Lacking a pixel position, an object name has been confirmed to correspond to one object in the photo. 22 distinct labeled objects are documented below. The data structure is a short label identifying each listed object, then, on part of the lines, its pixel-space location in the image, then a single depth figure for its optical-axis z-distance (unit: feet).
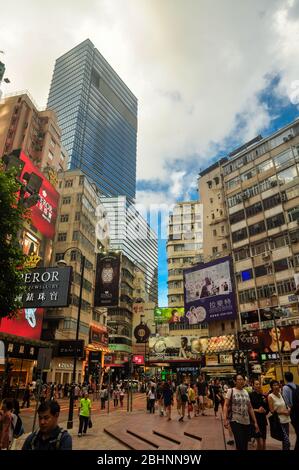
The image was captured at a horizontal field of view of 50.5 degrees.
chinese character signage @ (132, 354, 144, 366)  170.20
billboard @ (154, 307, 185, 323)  182.39
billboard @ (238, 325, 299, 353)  110.52
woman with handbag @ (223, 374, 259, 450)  20.84
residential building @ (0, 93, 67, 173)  192.03
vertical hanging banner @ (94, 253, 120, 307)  89.71
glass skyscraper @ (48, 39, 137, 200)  418.51
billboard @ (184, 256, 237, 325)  133.59
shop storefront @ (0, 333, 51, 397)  95.14
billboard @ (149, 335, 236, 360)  151.27
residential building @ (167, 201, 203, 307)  210.79
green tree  44.01
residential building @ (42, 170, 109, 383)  132.77
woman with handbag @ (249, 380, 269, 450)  24.49
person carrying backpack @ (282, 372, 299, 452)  20.03
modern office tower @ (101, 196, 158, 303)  324.09
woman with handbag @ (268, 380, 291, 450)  22.08
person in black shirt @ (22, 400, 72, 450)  11.80
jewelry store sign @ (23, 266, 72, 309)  51.72
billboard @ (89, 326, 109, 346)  156.15
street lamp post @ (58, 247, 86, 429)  44.09
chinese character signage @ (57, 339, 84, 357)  127.95
